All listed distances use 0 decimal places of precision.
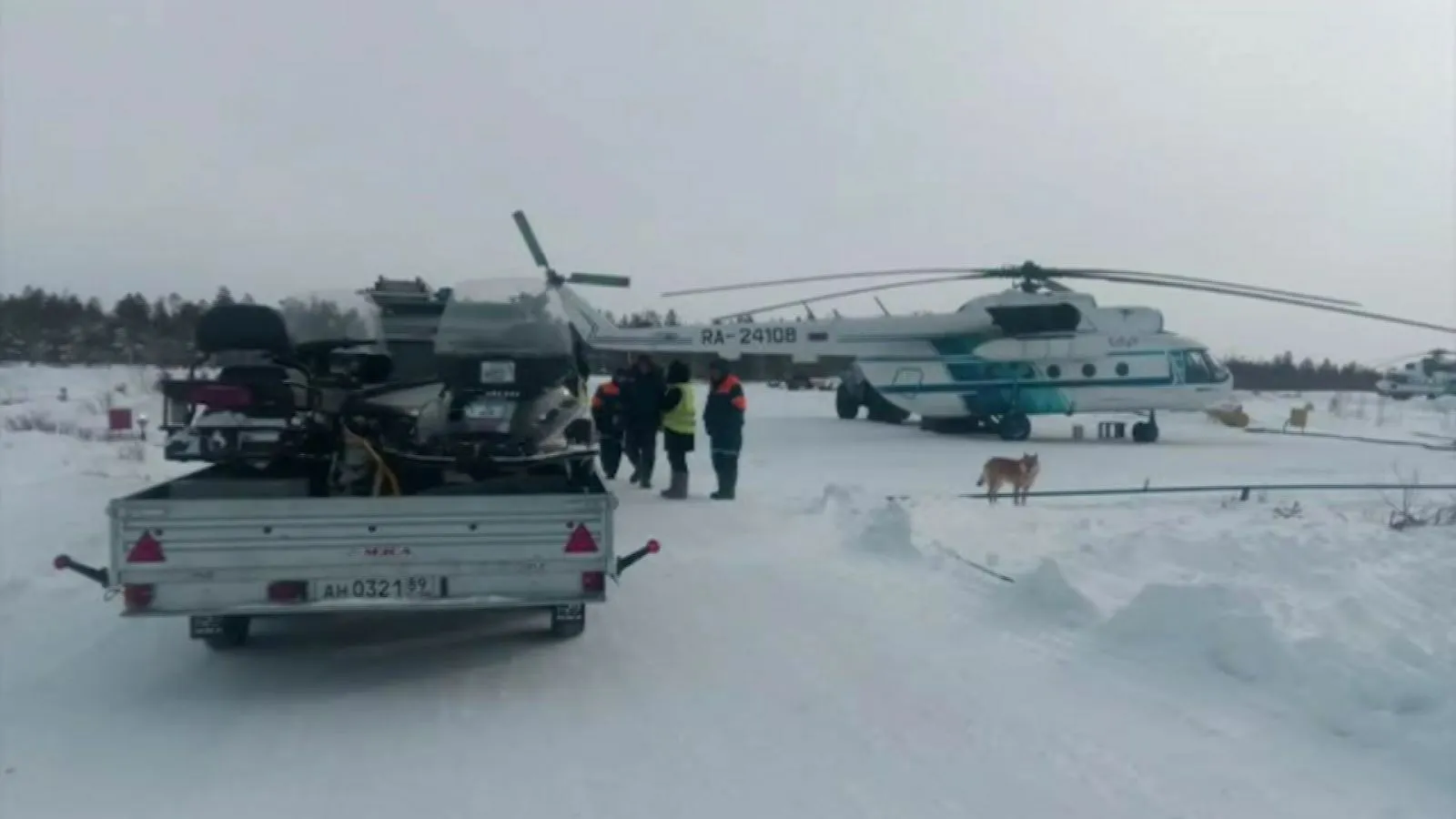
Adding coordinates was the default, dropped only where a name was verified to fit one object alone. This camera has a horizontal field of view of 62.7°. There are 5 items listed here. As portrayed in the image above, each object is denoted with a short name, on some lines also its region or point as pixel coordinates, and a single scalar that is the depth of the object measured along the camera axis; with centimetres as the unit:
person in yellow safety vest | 1413
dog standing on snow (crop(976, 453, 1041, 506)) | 1475
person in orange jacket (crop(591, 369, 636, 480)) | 1535
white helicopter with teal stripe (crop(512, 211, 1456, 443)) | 2959
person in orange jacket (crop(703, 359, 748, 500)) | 1393
